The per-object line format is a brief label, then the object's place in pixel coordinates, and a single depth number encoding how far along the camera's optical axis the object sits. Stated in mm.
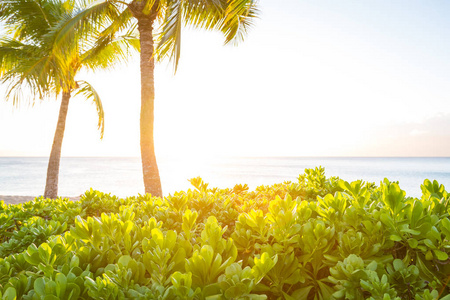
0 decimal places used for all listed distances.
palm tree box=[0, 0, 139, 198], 7285
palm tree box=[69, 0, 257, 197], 6219
